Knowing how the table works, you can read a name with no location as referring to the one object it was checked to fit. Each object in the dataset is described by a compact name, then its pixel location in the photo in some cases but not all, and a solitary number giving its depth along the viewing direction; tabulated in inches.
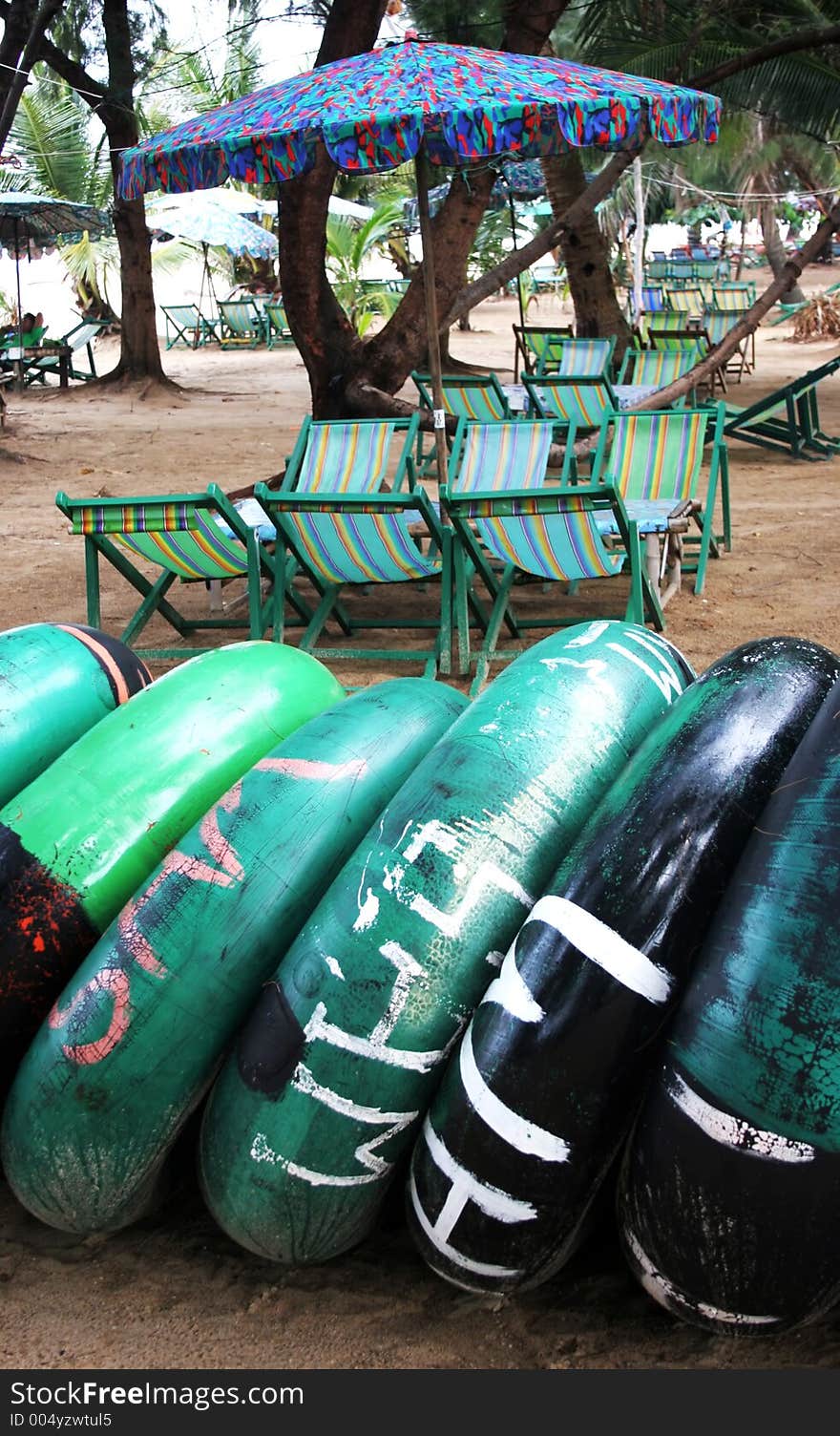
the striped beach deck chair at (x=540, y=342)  513.3
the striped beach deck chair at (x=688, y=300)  810.8
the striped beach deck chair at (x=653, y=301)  808.9
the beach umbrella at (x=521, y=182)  624.4
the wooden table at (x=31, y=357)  772.0
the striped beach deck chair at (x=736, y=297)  848.3
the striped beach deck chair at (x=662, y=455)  297.9
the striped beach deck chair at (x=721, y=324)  674.2
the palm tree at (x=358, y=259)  901.8
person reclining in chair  816.9
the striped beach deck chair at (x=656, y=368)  470.3
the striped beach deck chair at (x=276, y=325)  1087.6
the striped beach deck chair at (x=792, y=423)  433.4
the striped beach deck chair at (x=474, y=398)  386.0
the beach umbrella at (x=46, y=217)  679.7
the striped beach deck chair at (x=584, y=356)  484.7
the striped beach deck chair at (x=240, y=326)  1091.9
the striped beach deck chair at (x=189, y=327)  1107.3
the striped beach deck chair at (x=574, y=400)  381.1
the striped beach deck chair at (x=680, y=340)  545.0
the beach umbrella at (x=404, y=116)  211.0
